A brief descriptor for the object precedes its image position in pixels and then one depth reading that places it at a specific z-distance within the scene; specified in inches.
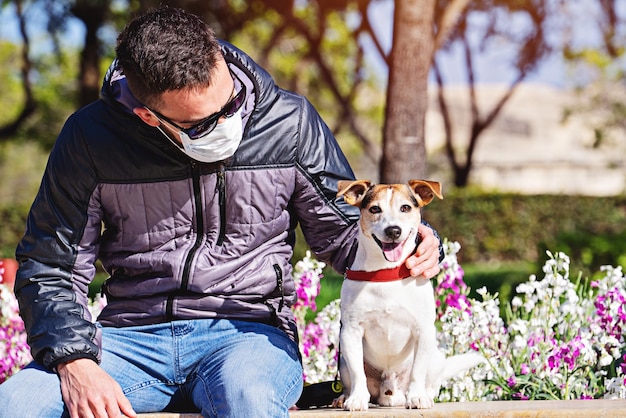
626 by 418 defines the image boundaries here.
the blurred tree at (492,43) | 663.1
